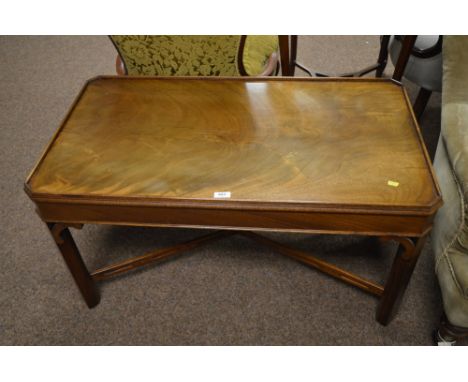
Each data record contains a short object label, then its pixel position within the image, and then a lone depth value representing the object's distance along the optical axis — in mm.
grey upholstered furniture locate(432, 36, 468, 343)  958
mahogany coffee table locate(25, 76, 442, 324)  871
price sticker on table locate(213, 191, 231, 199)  874
